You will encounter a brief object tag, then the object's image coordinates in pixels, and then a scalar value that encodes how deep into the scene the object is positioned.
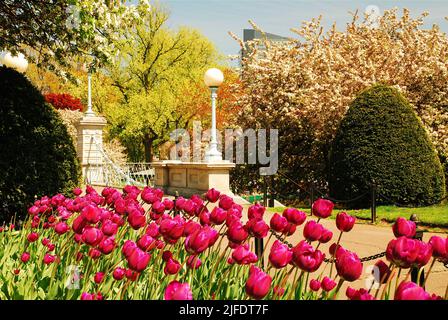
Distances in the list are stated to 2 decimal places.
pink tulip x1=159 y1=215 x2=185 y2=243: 3.13
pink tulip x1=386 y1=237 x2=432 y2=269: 2.47
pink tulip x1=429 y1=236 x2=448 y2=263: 2.63
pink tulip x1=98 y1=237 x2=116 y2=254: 3.30
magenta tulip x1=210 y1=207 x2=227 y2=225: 3.76
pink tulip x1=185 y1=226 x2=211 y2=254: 2.79
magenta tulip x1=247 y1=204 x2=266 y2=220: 3.64
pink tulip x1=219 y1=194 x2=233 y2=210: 4.24
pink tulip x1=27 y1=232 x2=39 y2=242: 4.27
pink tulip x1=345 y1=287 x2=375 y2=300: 2.38
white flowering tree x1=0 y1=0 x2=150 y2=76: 10.00
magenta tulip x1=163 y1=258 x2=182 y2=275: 2.89
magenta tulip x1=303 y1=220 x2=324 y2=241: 3.19
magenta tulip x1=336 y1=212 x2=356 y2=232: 3.30
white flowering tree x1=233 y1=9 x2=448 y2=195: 17.91
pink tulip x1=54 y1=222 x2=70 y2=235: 4.14
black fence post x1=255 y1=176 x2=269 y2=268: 4.54
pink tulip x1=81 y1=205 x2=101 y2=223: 3.57
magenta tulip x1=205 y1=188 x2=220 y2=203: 4.60
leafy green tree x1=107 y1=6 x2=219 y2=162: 35.16
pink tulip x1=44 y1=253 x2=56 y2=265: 3.84
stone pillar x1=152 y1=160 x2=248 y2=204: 14.77
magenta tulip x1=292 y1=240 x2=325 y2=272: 2.70
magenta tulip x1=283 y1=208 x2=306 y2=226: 3.52
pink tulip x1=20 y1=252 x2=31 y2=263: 3.95
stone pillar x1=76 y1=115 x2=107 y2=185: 22.50
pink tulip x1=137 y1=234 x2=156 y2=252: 3.12
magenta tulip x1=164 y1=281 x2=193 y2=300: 2.08
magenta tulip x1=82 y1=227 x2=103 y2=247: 3.19
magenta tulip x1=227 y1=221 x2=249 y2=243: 3.11
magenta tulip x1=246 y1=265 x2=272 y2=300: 2.30
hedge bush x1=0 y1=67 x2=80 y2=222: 7.18
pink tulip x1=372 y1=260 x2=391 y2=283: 2.60
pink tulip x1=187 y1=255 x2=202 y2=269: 3.10
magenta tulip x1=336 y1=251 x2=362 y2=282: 2.49
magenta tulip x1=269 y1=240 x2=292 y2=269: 2.68
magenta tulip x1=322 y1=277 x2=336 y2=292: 2.89
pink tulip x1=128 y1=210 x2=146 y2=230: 3.74
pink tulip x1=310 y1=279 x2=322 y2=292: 2.92
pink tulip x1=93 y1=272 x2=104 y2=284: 3.21
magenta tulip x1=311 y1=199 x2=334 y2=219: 3.59
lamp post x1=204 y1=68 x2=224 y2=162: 14.55
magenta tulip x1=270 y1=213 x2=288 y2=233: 3.38
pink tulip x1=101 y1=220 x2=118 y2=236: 3.50
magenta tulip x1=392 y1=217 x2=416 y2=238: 2.99
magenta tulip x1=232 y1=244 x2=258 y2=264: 2.91
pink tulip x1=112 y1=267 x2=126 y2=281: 3.12
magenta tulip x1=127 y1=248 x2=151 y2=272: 2.70
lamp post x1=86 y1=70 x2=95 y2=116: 23.19
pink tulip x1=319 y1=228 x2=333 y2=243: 3.33
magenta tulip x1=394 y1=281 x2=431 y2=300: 2.06
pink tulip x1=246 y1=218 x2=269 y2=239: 3.35
